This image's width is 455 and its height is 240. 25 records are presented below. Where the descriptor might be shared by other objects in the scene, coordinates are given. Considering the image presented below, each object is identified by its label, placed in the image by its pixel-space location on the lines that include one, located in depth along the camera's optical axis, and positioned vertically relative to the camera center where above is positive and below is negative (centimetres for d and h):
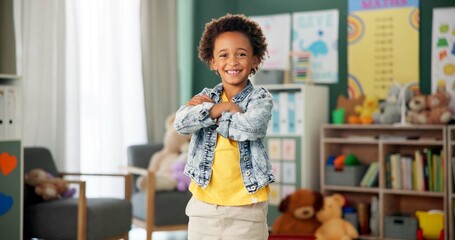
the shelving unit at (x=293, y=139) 488 -22
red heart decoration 344 -28
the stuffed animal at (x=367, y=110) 480 +0
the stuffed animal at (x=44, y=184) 376 -43
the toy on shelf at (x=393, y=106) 467 +3
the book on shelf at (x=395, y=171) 461 -43
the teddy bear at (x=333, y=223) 456 -80
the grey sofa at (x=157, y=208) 416 -64
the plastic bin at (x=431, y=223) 442 -77
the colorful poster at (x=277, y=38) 533 +59
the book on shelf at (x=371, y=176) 474 -48
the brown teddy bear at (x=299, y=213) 459 -73
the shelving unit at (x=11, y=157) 344 -26
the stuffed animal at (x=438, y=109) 445 +1
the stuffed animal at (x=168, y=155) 456 -32
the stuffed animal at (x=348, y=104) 496 +5
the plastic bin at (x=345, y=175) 479 -48
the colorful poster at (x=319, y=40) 513 +56
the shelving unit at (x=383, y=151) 458 -31
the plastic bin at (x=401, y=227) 451 -81
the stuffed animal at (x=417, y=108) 454 +1
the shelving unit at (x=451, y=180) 437 -47
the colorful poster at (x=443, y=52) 467 +42
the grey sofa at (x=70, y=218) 362 -60
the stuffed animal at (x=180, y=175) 445 -45
